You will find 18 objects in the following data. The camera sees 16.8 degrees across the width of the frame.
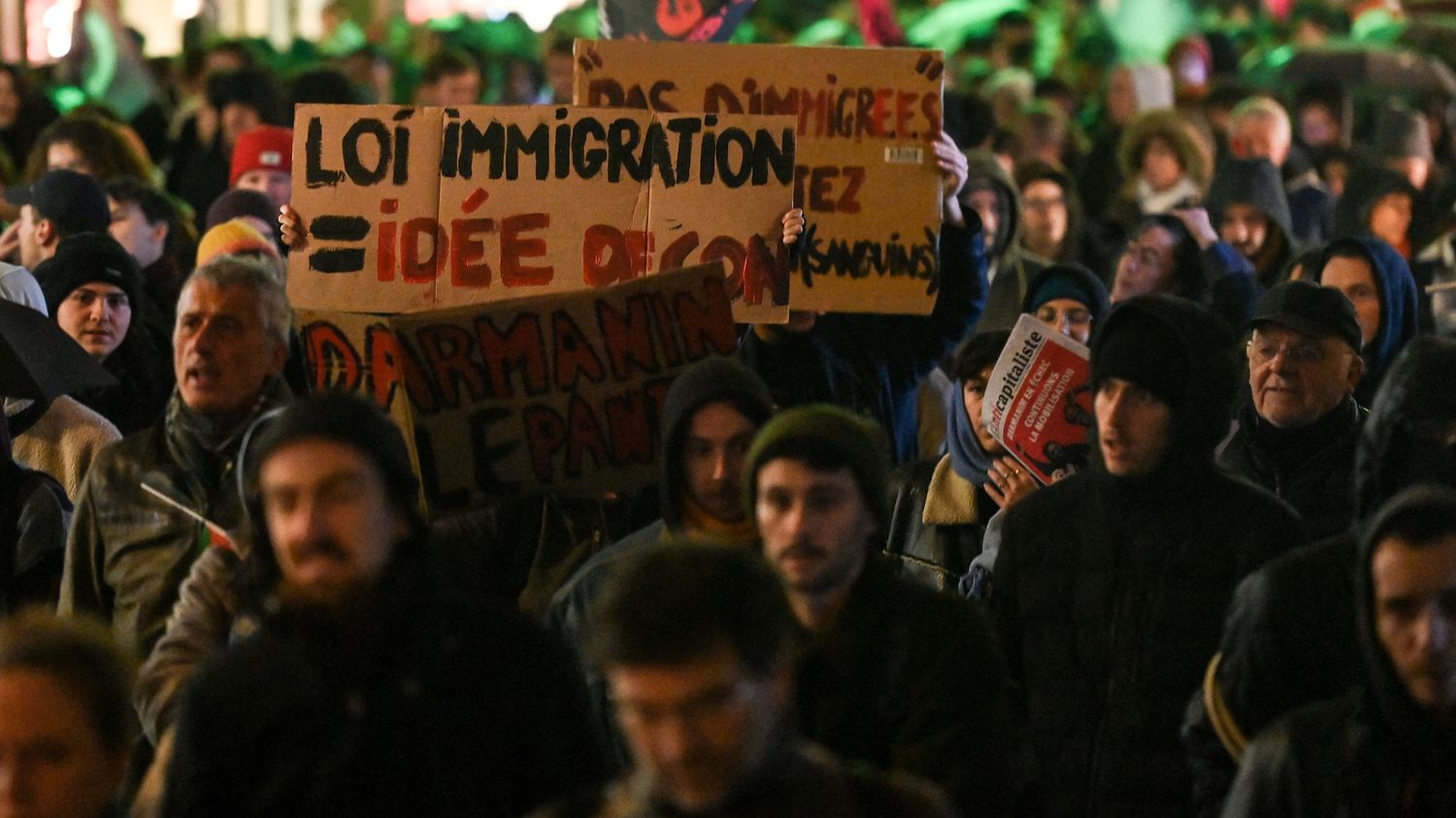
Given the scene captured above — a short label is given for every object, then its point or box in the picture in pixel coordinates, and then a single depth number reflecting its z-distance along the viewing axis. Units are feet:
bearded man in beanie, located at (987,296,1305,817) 29.96
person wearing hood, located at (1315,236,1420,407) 48.94
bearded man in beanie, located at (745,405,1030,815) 25.82
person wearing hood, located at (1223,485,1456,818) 22.64
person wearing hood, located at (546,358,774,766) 32.19
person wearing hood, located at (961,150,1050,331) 60.70
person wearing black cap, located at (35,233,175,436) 48.82
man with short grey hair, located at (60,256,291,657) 34.03
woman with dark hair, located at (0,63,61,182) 82.51
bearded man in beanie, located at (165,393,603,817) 22.97
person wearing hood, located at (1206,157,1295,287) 66.52
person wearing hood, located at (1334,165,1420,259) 66.86
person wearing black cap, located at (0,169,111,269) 55.12
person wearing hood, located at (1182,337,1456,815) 25.86
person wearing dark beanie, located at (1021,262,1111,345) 49.23
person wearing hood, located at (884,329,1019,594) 40.24
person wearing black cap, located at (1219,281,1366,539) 38.08
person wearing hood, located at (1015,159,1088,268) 66.32
